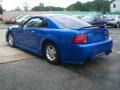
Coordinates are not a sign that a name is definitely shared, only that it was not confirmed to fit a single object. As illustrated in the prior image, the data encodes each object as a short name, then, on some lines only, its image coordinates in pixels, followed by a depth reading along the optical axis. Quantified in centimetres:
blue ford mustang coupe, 313
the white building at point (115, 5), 4270
